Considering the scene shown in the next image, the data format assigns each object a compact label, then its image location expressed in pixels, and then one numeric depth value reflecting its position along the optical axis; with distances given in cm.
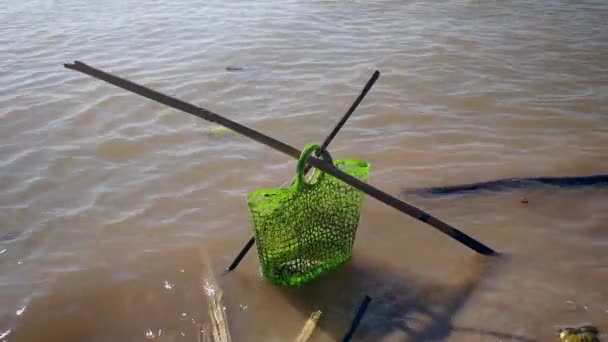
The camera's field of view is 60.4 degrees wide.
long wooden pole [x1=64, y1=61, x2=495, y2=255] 227
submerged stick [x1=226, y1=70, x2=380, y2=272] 265
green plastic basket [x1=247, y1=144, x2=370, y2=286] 265
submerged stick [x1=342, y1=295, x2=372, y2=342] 269
